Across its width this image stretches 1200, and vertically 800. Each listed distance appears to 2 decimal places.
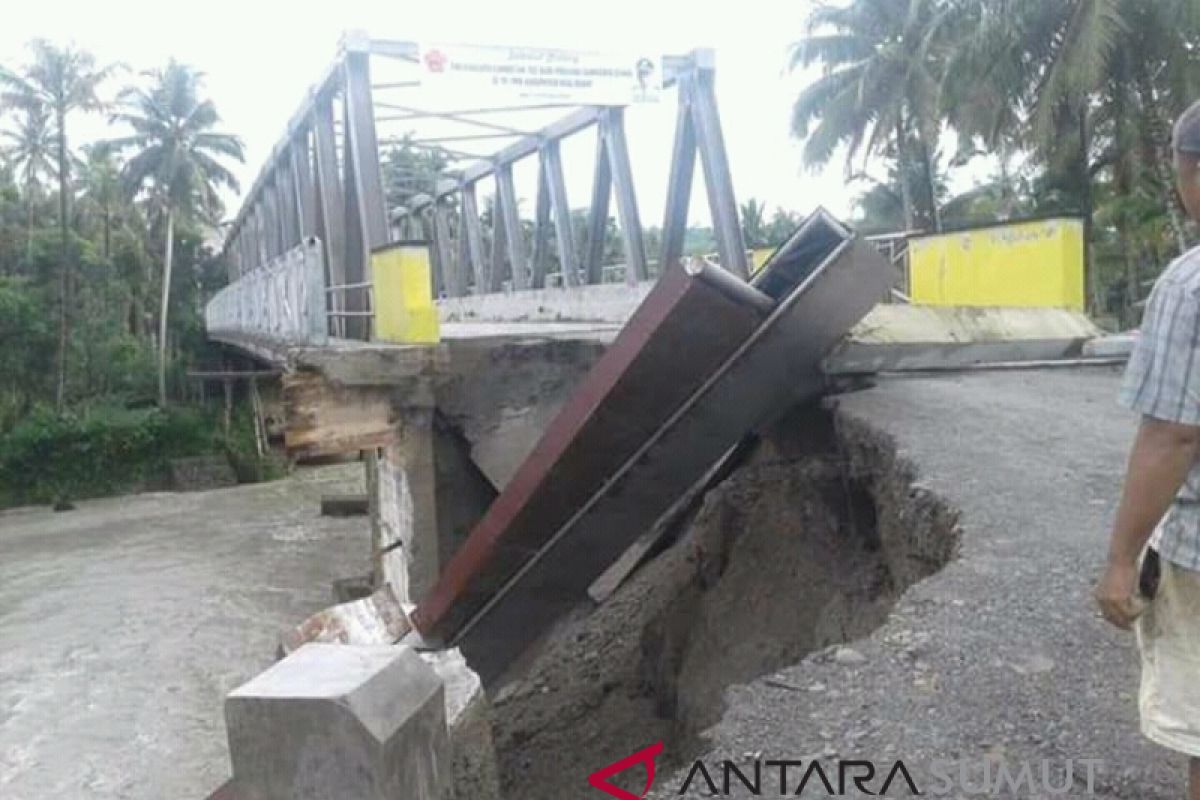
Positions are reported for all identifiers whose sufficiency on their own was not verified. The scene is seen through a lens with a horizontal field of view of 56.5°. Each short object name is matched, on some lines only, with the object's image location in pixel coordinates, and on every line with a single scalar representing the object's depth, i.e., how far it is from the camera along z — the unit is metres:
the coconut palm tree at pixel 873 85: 26.69
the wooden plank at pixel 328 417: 7.38
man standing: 1.85
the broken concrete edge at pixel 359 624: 6.14
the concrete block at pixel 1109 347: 7.56
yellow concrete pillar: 7.73
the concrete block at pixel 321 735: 2.34
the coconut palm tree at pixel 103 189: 39.53
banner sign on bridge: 10.14
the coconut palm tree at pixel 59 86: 35.56
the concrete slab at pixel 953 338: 6.61
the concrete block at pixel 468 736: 3.46
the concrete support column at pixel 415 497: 7.75
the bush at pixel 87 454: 31.97
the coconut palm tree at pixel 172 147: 38.34
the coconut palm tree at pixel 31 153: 39.06
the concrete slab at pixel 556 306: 12.08
